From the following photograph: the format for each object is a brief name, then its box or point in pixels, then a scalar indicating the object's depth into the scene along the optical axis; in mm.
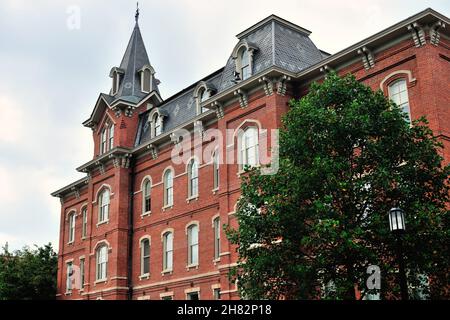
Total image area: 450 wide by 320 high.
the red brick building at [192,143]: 23047
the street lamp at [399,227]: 14142
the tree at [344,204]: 16094
